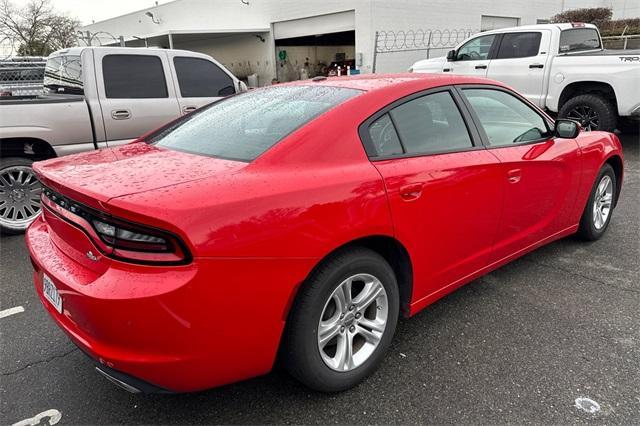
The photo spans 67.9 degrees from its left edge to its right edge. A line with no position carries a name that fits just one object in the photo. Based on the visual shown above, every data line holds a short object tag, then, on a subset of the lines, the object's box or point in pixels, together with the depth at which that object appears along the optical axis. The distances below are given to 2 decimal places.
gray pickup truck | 4.81
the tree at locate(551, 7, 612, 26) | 20.50
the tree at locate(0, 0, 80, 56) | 37.69
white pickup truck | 7.45
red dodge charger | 1.82
